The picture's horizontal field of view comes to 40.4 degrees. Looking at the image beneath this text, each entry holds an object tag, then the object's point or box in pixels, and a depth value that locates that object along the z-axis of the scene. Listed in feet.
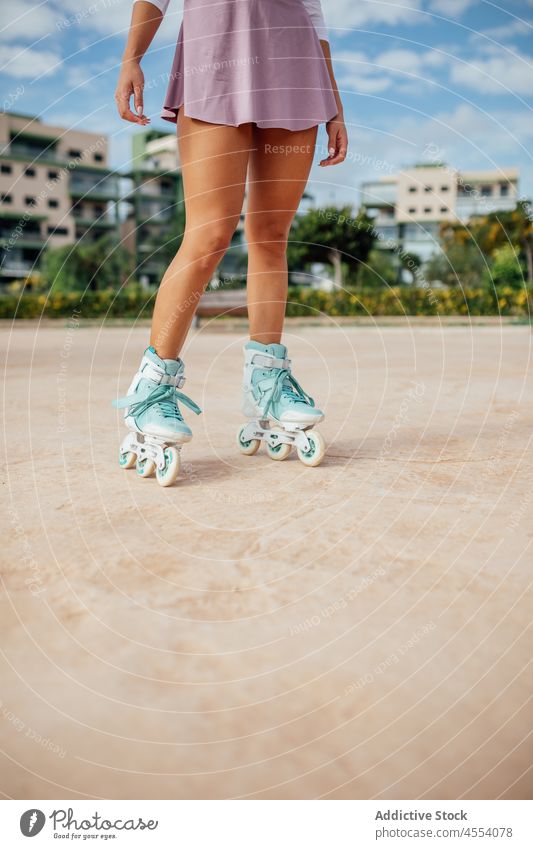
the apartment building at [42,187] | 142.72
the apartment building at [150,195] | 152.05
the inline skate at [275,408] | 6.78
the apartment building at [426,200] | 182.58
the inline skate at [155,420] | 5.96
